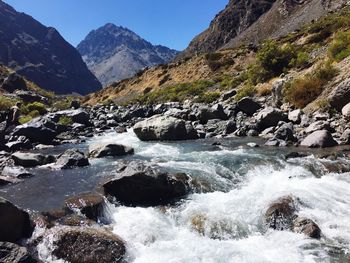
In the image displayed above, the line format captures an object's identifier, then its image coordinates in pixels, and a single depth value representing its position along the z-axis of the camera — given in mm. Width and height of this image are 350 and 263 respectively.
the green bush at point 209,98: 45975
